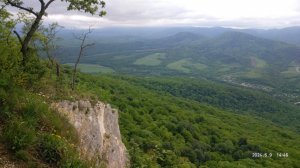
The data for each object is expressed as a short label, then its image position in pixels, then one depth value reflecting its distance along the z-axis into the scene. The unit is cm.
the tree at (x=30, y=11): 1296
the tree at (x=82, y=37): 1651
